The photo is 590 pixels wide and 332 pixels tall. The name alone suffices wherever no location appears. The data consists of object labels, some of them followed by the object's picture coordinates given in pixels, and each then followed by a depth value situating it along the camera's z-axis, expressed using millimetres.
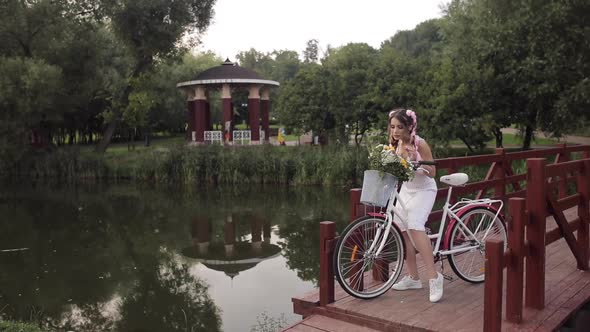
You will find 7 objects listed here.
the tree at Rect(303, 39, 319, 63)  85062
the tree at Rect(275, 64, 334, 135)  25156
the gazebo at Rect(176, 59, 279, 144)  27750
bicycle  4148
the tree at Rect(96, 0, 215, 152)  24906
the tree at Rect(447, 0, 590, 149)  15484
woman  4141
